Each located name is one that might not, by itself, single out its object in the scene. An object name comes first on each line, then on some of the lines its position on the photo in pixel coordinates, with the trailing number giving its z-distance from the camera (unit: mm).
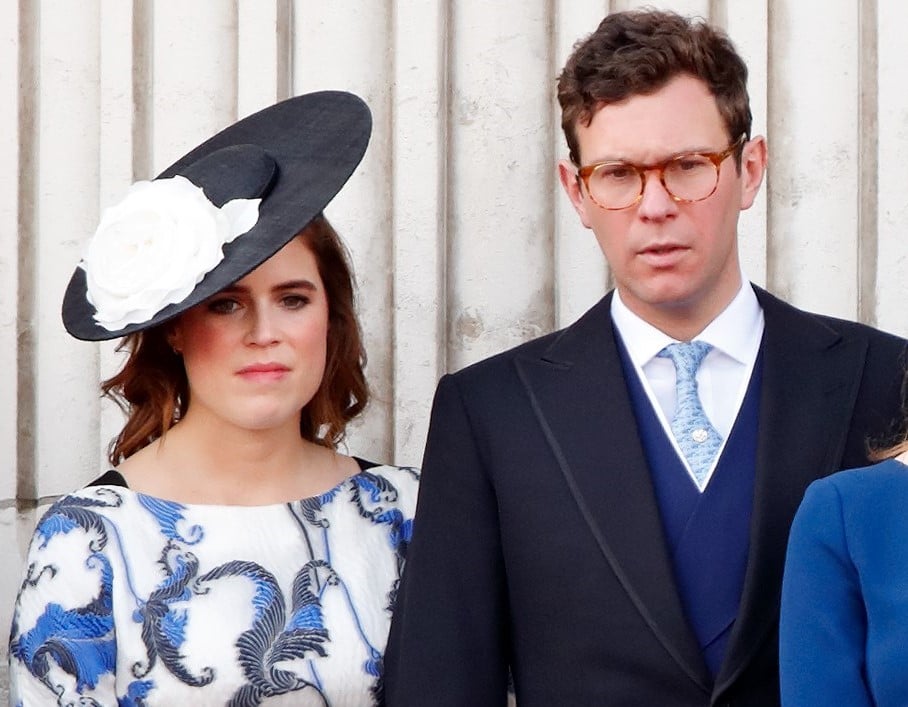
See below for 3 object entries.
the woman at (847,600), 4011
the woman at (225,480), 5012
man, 4662
